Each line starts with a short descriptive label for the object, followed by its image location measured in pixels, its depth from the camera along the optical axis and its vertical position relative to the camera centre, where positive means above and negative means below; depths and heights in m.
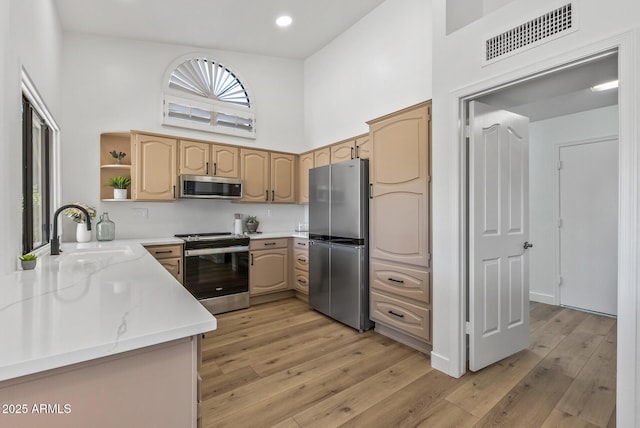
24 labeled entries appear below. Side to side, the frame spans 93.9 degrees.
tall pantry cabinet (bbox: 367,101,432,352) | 2.45 -0.12
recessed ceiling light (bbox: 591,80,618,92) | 2.77 +1.21
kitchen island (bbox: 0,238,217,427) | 0.64 -0.34
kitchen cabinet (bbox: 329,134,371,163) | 3.36 +0.76
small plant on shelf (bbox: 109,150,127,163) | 3.40 +0.66
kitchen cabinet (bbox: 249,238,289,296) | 3.80 -0.69
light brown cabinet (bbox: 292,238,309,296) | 3.88 -0.71
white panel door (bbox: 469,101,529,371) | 2.17 -0.17
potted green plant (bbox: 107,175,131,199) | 3.33 +0.30
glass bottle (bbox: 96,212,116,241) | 3.17 -0.18
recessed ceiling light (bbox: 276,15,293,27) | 3.42 +2.24
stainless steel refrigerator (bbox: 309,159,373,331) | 2.97 -0.32
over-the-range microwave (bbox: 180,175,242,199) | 3.53 +0.31
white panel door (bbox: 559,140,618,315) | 3.41 -0.16
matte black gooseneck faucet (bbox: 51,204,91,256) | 2.08 -0.21
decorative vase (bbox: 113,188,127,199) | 3.32 +0.22
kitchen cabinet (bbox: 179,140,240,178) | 3.62 +0.67
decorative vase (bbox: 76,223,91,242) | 3.04 -0.20
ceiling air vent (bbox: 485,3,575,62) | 1.62 +1.06
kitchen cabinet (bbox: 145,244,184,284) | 3.17 -0.48
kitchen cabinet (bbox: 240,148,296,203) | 4.07 +0.52
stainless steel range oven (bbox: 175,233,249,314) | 3.35 -0.67
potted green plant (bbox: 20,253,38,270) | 1.54 -0.25
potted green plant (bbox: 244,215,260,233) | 4.23 -0.16
